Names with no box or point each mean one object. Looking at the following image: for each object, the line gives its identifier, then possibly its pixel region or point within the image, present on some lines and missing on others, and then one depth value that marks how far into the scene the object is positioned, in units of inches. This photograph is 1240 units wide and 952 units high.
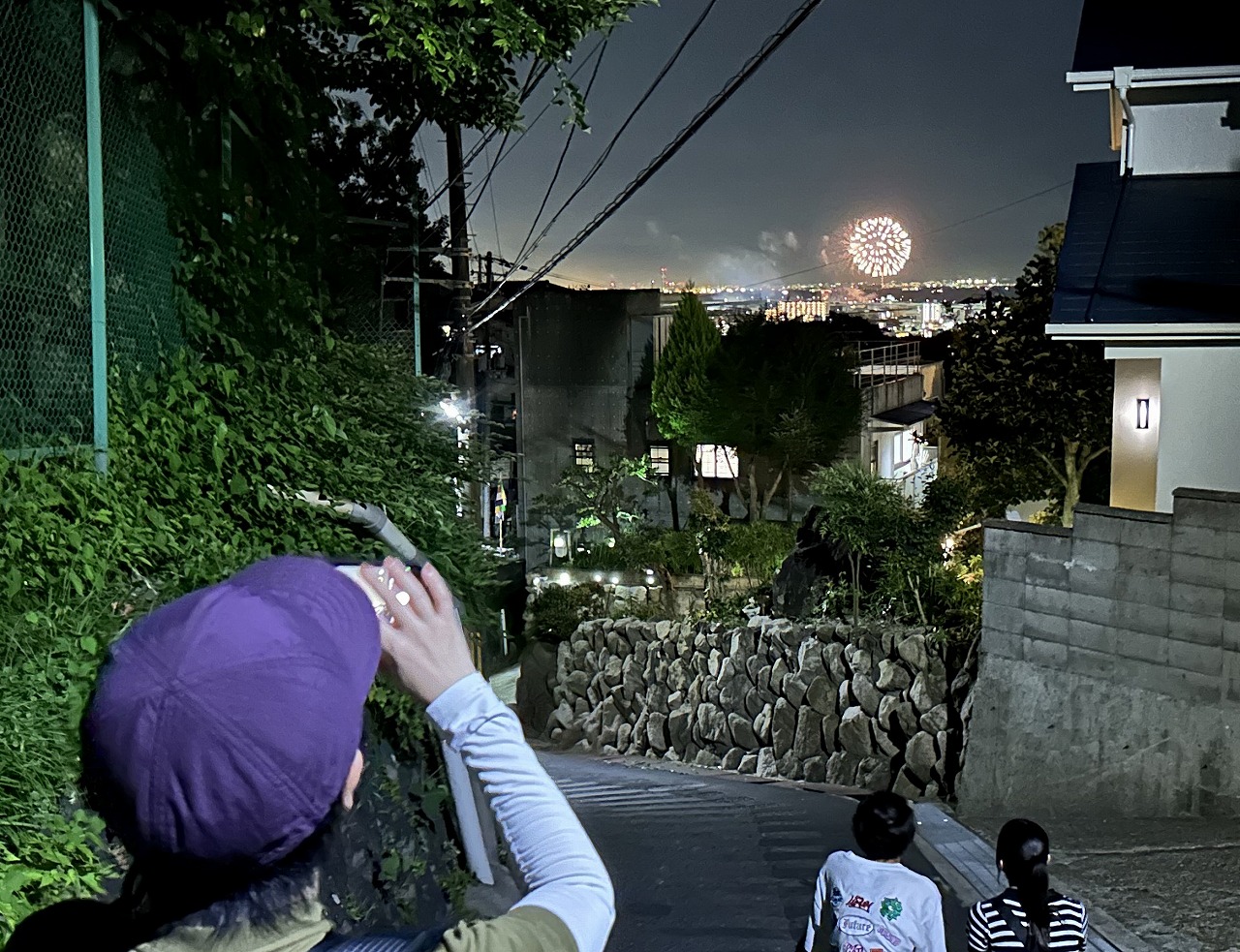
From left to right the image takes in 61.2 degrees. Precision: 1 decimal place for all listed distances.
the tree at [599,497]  1096.2
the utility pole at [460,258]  529.0
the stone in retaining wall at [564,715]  606.2
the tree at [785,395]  1088.8
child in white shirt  138.6
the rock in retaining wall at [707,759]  502.0
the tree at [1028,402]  566.9
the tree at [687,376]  1117.7
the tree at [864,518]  482.3
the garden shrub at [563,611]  669.3
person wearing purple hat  46.6
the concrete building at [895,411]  1153.4
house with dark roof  381.4
